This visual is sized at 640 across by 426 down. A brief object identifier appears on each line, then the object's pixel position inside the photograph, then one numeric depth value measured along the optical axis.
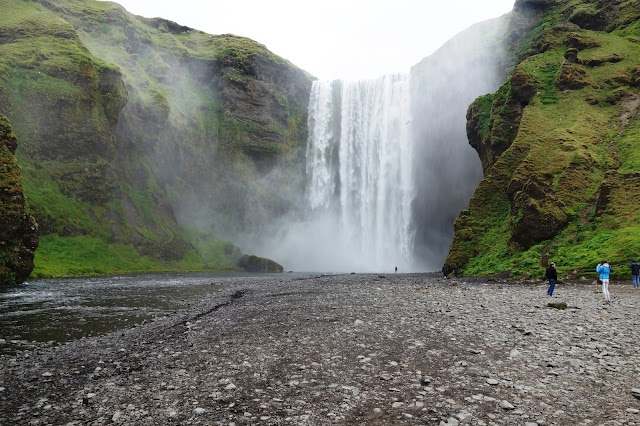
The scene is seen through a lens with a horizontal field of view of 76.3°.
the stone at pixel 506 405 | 7.91
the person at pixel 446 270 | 45.91
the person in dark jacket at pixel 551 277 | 23.28
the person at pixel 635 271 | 25.22
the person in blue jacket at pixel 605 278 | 20.61
